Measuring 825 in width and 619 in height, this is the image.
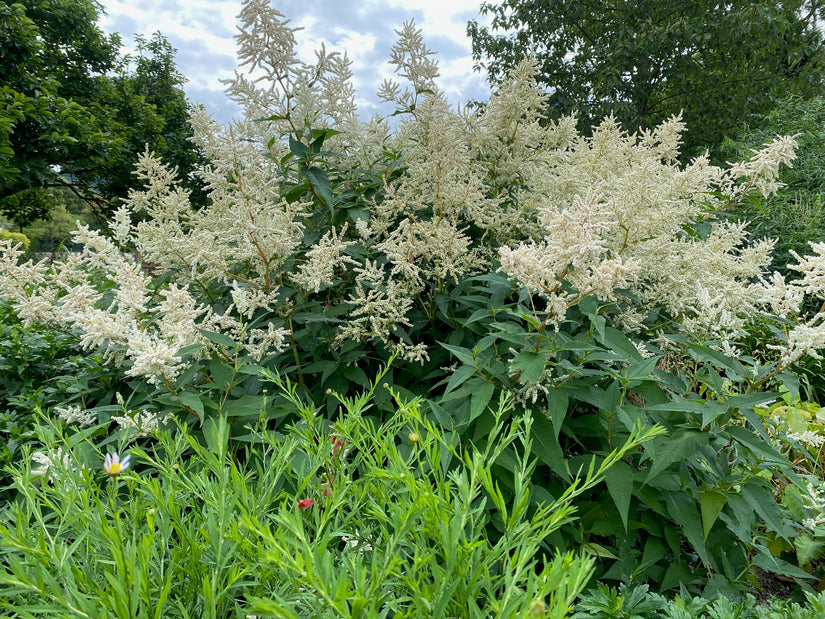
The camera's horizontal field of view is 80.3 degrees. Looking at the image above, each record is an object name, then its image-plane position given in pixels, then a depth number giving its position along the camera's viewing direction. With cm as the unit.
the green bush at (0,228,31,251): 1294
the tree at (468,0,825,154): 1184
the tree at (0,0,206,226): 1032
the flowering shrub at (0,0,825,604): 167
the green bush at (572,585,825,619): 144
